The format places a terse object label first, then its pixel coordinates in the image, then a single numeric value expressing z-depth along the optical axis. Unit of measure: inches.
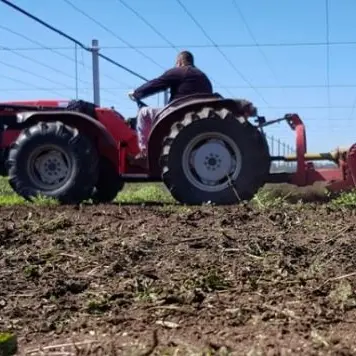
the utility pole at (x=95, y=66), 626.2
